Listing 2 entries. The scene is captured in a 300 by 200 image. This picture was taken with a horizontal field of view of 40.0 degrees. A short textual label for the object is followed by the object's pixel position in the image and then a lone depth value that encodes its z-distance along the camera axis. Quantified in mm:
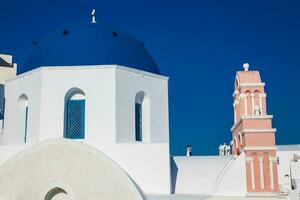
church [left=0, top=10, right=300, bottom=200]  10805
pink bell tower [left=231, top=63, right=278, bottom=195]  12805
